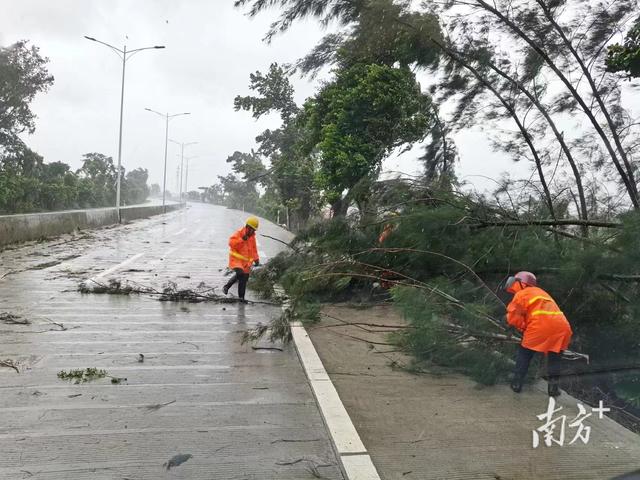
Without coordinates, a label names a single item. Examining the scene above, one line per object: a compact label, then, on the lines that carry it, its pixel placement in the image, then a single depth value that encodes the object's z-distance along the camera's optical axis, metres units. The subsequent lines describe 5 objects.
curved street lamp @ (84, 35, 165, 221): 28.70
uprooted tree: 5.21
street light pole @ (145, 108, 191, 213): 54.34
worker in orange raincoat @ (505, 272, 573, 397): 4.38
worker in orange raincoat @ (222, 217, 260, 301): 8.65
